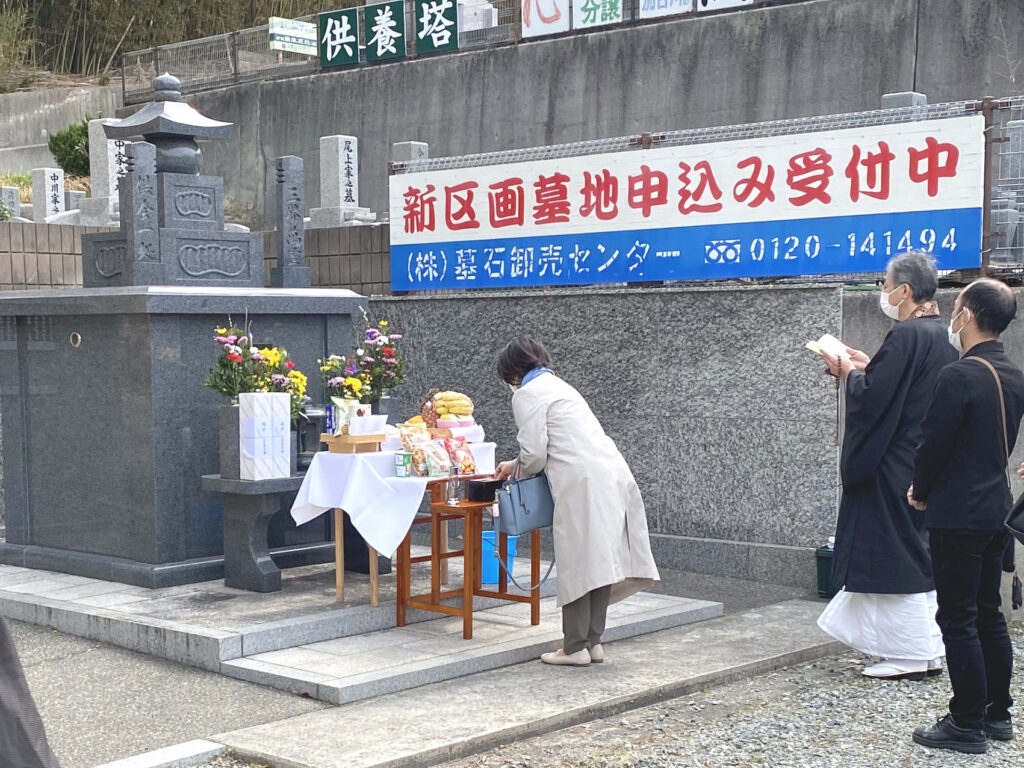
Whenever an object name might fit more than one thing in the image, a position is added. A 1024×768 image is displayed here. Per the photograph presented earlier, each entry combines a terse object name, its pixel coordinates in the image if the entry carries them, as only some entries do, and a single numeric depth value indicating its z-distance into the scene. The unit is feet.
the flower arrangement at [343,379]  21.63
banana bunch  21.88
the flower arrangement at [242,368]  21.62
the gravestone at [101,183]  69.72
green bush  85.30
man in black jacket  15.08
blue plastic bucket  22.85
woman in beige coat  18.29
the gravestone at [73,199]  73.77
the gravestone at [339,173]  61.31
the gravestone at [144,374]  22.56
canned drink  20.04
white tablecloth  19.56
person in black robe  17.83
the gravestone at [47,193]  69.97
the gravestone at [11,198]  69.92
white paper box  21.26
